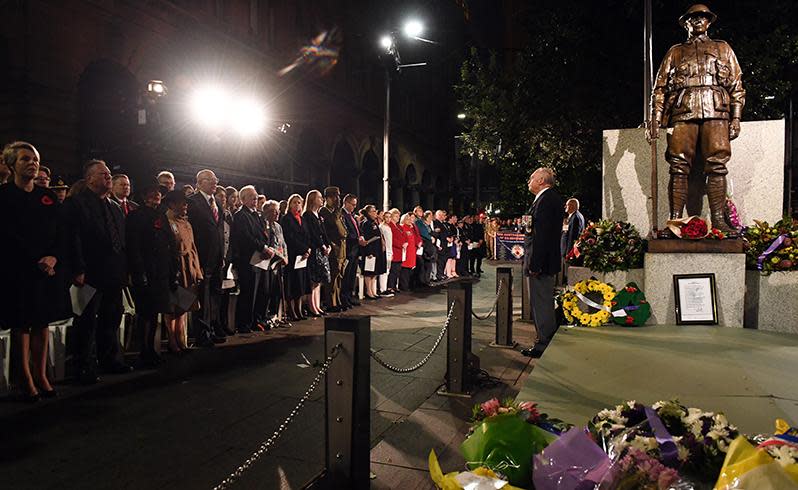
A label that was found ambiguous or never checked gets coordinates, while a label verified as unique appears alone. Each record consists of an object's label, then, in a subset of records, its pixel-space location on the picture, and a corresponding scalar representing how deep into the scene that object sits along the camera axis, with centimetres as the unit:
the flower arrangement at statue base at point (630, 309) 746
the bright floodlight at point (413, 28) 1625
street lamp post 1644
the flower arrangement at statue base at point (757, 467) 196
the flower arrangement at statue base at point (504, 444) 263
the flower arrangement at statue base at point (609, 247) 789
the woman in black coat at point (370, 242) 1264
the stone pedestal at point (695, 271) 731
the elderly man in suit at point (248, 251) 850
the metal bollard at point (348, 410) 329
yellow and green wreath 748
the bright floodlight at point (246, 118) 1741
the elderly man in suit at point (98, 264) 593
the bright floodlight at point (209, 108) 1606
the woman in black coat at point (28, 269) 522
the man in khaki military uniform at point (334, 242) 1085
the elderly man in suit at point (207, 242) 778
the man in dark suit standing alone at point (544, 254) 712
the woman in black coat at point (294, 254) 963
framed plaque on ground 730
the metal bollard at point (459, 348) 561
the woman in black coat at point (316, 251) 1003
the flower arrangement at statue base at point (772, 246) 721
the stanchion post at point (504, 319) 777
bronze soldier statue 771
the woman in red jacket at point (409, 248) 1449
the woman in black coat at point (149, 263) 664
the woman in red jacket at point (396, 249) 1391
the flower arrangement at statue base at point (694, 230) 745
